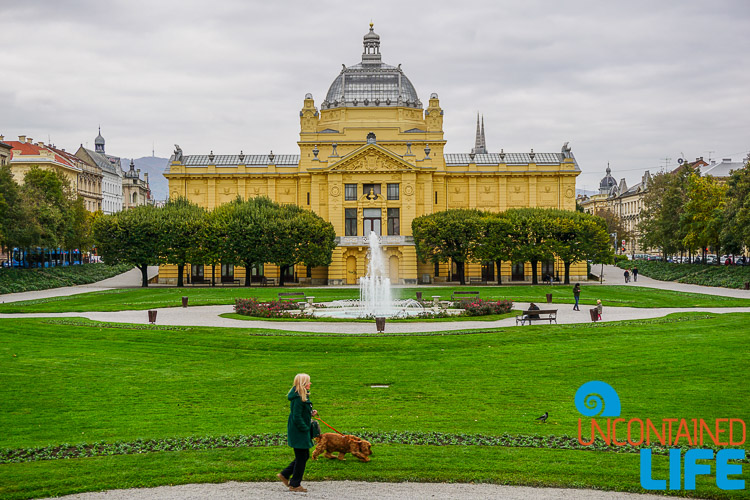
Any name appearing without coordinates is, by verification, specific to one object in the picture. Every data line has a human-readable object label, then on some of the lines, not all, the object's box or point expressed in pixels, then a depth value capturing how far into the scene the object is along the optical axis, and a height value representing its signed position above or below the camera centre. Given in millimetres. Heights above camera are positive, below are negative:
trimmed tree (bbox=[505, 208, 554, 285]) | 77062 +1927
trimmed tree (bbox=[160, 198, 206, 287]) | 75688 +2171
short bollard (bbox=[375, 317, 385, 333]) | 35062 -3339
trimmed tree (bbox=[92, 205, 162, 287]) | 75625 +2220
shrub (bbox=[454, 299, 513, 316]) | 43688 -3223
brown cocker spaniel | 14375 -3899
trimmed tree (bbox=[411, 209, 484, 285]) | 76625 +2300
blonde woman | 12797 -3237
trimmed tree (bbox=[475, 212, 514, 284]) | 76625 +1843
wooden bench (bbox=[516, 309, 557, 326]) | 37656 -3331
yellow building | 87062 +10964
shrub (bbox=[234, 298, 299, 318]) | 43828 -3259
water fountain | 44969 -3609
